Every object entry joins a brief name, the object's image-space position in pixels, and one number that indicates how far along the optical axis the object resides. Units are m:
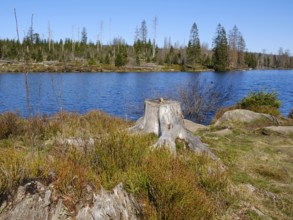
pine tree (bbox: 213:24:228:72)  89.25
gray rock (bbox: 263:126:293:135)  11.46
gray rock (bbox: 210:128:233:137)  10.76
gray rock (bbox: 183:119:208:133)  12.67
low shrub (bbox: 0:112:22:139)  8.30
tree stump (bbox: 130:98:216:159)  6.79
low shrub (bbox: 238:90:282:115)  16.34
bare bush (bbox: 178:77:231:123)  21.52
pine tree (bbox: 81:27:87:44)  111.14
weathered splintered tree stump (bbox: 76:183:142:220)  3.47
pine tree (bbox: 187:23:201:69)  89.94
